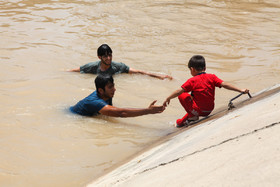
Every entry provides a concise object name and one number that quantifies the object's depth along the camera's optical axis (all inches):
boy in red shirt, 342.3
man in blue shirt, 356.5
